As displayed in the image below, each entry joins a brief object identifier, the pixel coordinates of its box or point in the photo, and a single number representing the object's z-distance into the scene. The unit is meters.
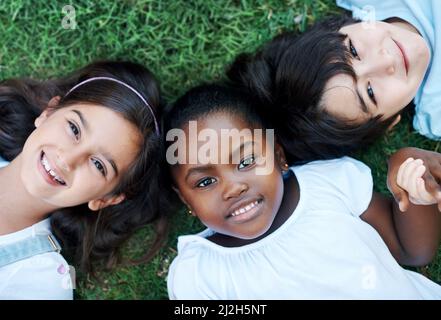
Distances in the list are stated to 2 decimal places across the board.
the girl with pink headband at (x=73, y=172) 1.55
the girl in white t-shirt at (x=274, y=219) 1.52
